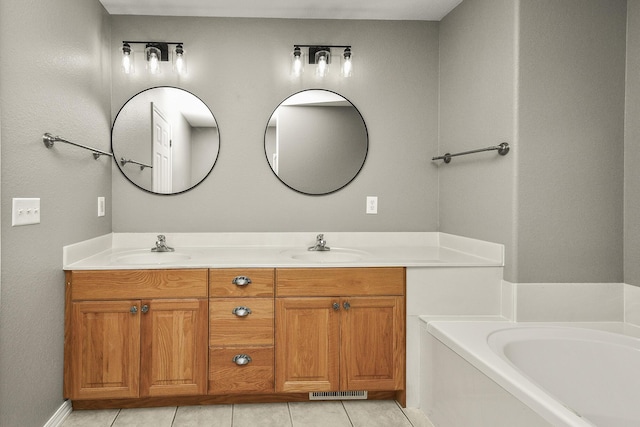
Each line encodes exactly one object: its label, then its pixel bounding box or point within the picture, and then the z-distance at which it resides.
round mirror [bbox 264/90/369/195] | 2.72
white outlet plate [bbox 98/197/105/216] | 2.45
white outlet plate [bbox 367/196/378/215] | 2.79
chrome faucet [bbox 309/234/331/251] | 2.62
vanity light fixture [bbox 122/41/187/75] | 2.55
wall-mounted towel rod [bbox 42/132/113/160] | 1.82
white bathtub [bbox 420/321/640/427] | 1.47
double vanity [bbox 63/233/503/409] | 2.04
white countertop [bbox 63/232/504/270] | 2.13
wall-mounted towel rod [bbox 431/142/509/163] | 2.04
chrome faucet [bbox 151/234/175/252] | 2.51
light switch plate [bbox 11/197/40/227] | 1.61
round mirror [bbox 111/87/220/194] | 2.64
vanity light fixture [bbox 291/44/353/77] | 2.67
